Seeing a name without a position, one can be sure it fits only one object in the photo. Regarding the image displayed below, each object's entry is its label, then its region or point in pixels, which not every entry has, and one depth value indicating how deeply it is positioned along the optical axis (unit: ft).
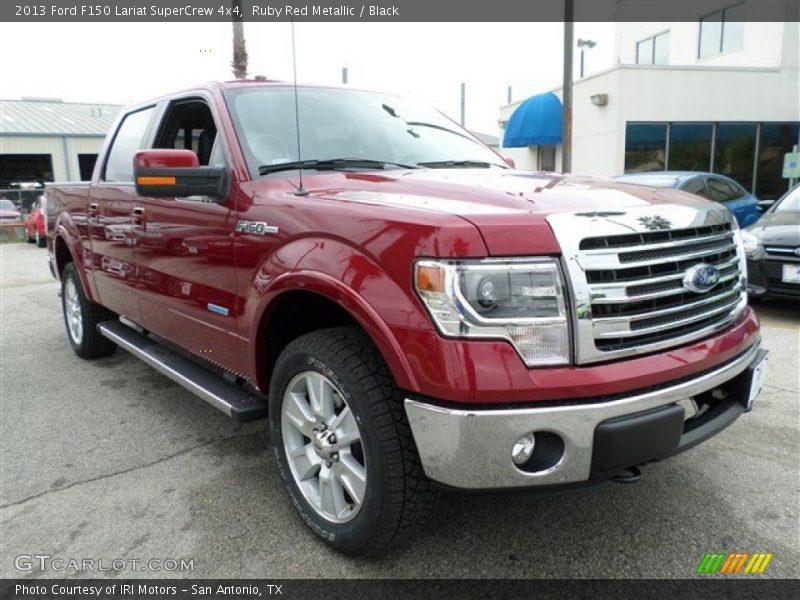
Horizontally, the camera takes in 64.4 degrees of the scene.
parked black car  19.79
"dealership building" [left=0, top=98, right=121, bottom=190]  109.91
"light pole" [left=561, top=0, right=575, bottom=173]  41.14
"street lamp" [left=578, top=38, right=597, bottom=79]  87.73
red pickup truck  6.41
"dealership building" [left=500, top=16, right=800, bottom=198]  52.39
